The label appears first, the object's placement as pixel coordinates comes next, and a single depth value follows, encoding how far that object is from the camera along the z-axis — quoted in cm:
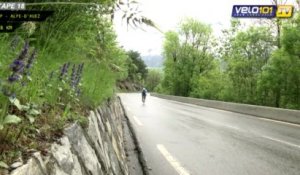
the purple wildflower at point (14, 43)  328
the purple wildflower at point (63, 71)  409
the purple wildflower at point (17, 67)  210
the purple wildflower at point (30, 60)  251
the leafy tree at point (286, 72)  2733
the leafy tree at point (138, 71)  12482
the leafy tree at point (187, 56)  7425
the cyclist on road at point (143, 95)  3577
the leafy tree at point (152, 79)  16162
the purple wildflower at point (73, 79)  434
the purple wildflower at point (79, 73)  470
